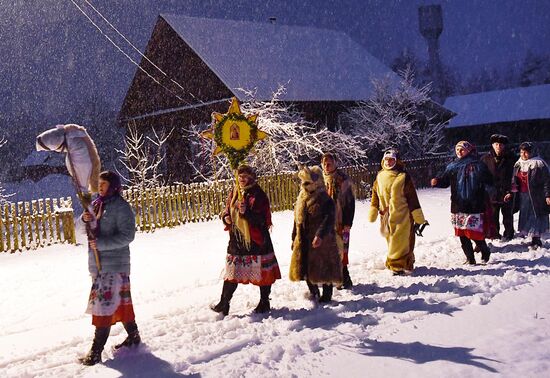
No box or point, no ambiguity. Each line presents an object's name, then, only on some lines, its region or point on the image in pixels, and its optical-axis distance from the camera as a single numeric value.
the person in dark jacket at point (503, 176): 9.96
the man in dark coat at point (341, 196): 7.26
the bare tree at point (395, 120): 24.86
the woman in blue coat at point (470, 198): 8.08
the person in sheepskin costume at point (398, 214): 7.75
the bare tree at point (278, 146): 19.28
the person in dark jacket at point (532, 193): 9.07
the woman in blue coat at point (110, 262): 4.91
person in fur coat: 6.38
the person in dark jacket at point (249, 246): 6.05
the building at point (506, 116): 39.59
